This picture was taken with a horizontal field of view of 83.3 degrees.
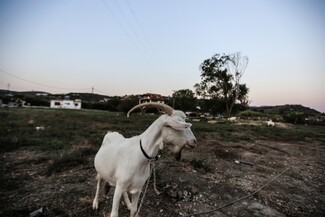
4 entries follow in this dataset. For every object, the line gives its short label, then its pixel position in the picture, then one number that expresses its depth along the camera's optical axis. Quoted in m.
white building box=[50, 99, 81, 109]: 66.93
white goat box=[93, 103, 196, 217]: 2.14
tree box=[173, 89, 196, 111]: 54.66
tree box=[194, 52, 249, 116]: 39.26
